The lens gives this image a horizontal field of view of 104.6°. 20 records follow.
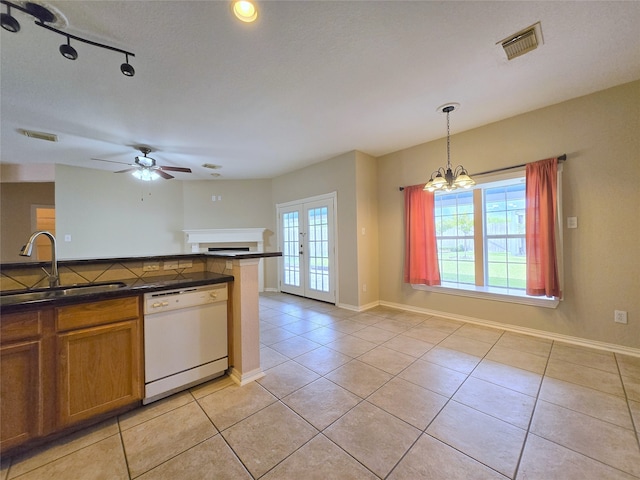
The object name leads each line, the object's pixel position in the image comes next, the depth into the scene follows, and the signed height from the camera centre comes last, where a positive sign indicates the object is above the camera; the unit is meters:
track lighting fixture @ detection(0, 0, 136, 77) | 1.52 +1.50
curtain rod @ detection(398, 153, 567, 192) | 2.78 +0.91
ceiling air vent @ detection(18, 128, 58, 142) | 3.30 +1.57
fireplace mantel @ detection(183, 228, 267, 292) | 5.97 +0.20
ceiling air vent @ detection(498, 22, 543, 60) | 1.81 +1.51
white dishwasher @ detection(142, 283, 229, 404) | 1.83 -0.74
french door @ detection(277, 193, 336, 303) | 4.66 -0.07
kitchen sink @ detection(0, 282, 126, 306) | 1.43 -0.29
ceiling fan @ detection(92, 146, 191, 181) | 3.79 +1.21
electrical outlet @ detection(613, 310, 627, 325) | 2.53 -0.82
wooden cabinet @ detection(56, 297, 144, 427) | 1.52 -0.73
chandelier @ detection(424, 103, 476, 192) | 2.60 +0.63
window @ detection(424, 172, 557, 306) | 3.28 -0.01
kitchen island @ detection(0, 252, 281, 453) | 1.42 -0.39
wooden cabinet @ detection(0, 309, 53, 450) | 1.35 -0.72
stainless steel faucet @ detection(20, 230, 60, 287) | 1.78 -0.15
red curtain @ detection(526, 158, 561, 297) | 2.79 +0.12
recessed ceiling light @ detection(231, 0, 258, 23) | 1.55 +1.52
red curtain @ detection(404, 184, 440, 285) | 3.79 +0.03
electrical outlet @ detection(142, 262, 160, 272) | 2.25 -0.18
